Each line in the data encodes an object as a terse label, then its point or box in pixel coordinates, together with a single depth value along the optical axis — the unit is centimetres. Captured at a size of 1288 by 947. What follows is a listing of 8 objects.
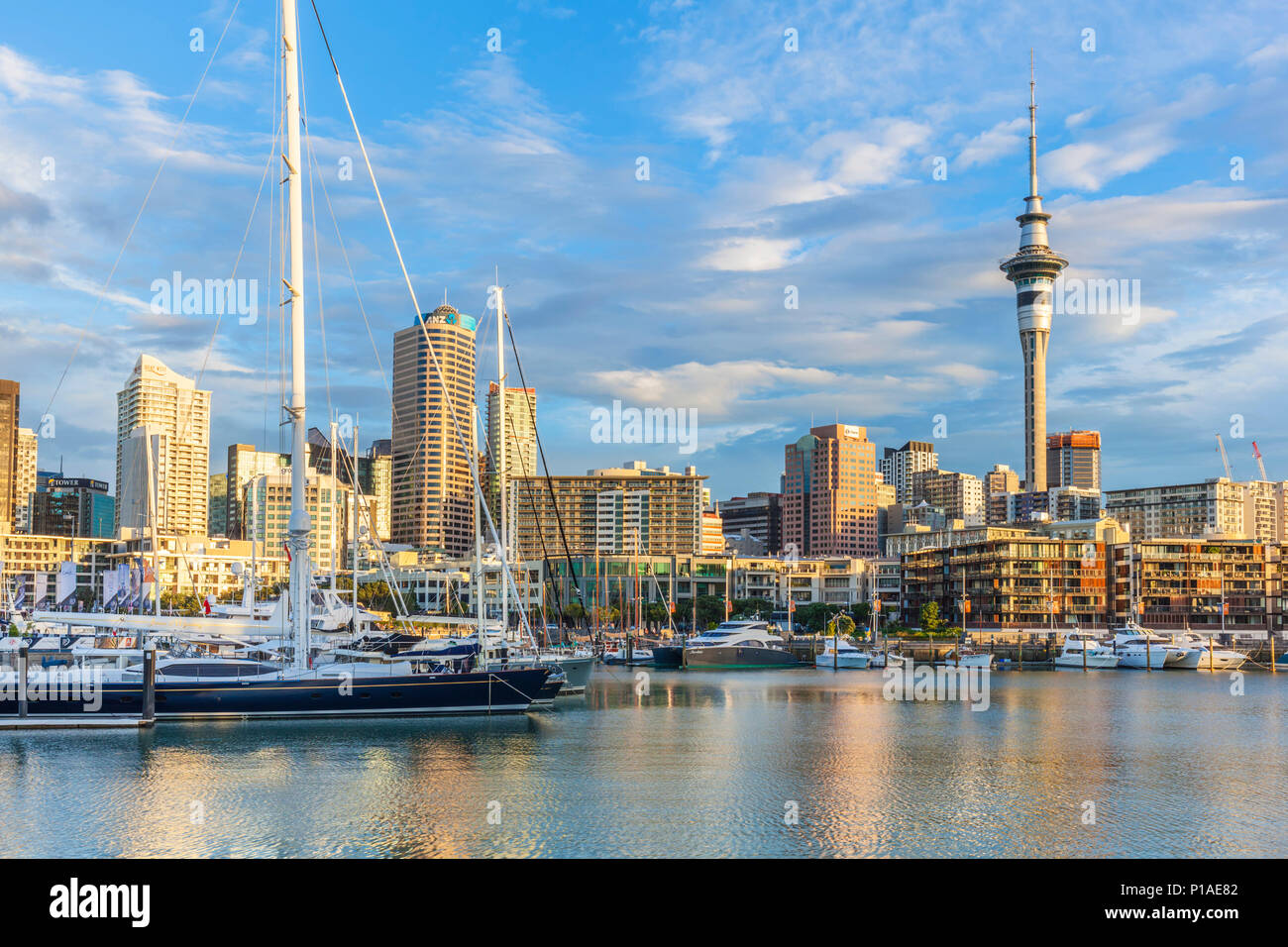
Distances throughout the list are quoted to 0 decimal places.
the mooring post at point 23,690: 5834
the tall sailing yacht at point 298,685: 5925
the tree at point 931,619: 16700
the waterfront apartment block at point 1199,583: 18262
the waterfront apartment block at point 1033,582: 18188
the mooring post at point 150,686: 5841
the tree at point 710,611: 18938
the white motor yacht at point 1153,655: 12962
